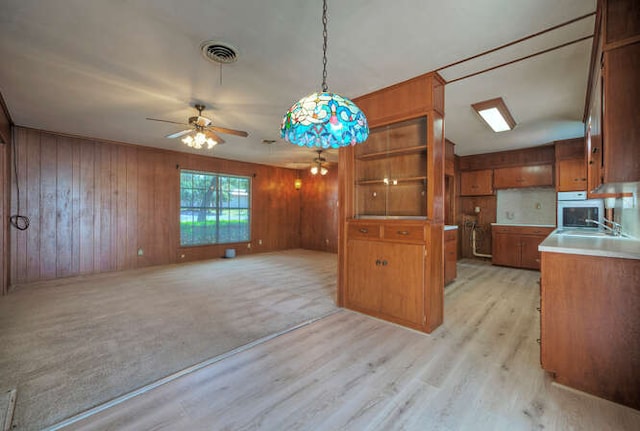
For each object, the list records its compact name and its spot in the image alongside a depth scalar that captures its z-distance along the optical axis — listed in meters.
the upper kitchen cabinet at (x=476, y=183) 6.30
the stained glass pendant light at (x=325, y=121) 1.38
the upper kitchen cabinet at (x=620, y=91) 1.60
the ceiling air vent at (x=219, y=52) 2.29
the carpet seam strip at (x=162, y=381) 1.57
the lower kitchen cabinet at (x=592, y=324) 1.69
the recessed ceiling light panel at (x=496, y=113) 3.40
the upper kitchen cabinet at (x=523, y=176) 5.65
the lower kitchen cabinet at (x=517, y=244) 5.53
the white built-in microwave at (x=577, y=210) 4.89
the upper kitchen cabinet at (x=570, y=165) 5.01
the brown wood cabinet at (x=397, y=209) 2.75
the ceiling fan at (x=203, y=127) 3.61
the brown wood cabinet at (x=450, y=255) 4.32
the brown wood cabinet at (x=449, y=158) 4.98
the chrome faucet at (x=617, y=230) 2.92
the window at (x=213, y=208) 6.59
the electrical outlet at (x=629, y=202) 2.51
